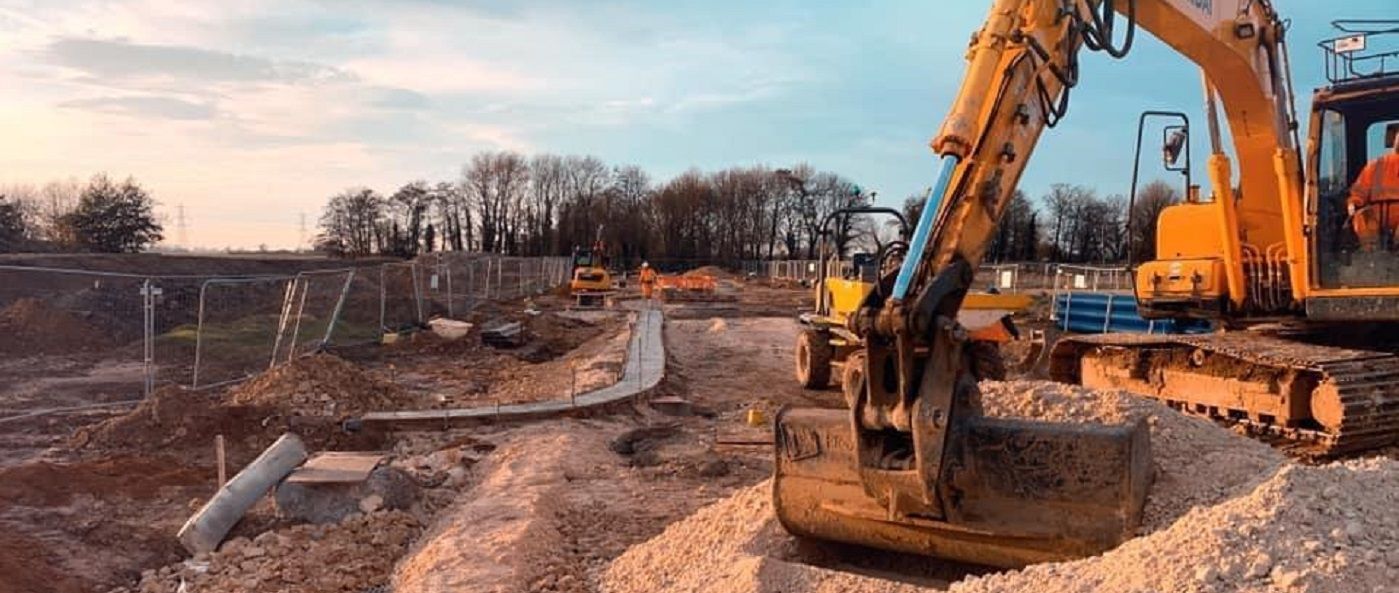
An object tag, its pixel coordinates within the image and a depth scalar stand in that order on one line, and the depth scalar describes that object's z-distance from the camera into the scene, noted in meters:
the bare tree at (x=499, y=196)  88.06
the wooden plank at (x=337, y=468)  7.18
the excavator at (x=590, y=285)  34.75
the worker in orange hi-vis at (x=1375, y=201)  7.96
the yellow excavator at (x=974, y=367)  4.73
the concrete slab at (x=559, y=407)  10.54
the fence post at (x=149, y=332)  11.81
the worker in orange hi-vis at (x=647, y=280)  36.47
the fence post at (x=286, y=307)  14.44
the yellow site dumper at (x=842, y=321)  11.60
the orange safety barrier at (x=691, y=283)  44.83
